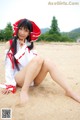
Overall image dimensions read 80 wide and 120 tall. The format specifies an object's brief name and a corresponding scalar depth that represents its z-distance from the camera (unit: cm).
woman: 120
